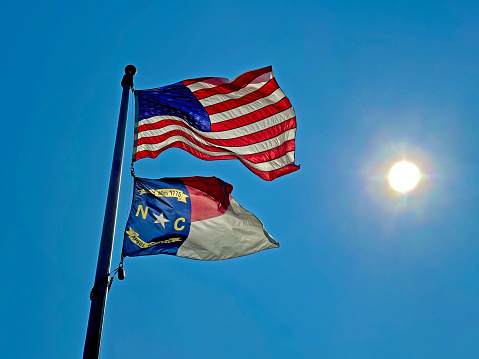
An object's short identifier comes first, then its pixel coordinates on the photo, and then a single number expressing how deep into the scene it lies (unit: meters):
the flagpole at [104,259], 6.49
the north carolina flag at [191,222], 8.98
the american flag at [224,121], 10.66
